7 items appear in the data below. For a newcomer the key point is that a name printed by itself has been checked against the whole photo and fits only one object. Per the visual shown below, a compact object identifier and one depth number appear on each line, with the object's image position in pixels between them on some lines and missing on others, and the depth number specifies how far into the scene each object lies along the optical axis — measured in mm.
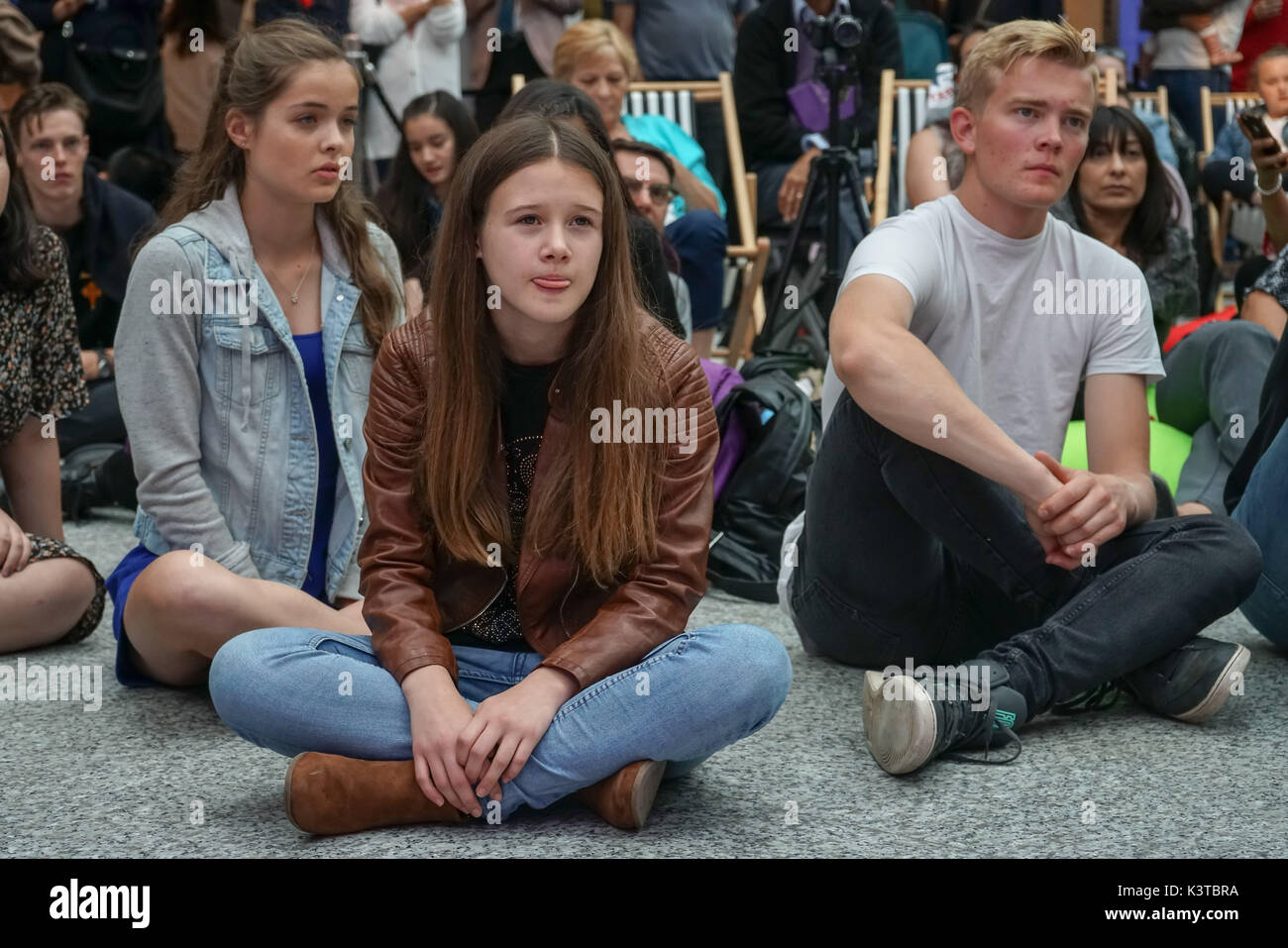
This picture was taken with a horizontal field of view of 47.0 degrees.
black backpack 2771
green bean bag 2949
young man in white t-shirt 1829
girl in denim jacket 1993
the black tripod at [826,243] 3975
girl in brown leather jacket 1521
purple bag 2838
